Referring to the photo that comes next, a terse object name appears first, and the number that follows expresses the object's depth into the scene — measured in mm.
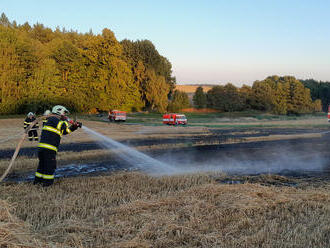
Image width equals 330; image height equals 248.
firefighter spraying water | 6902
